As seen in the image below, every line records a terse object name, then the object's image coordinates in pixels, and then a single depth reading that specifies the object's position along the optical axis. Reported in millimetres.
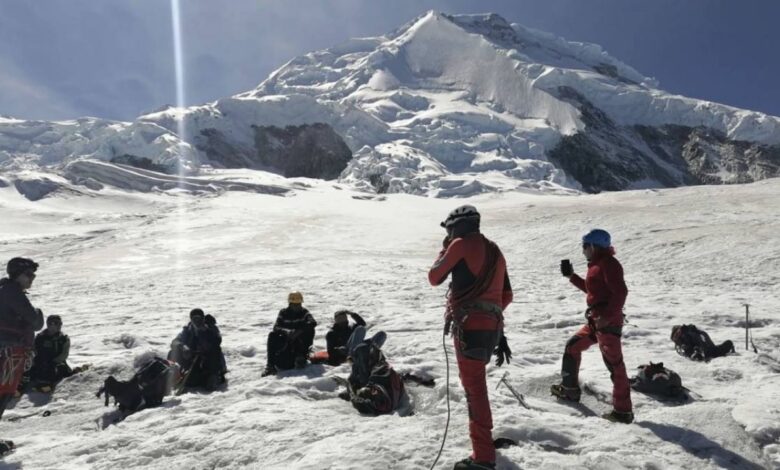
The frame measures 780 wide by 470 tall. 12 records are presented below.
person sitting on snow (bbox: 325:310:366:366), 8422
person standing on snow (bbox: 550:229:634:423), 5488
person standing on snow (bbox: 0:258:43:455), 5719
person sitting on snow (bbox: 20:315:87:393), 7805
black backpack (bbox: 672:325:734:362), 7840
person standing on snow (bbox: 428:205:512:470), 4379
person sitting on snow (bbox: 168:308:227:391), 7578
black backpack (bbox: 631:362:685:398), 6266
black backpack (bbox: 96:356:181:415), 6543
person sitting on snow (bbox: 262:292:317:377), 8172
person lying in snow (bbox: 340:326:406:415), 5980
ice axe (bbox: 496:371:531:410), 6001
